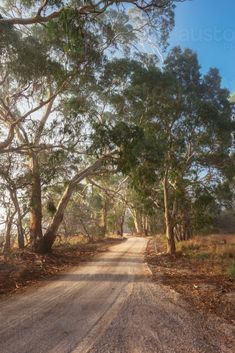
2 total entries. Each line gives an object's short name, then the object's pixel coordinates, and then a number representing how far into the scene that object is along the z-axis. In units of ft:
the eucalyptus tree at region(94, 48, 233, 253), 50.65
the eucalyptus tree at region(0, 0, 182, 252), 34.99
